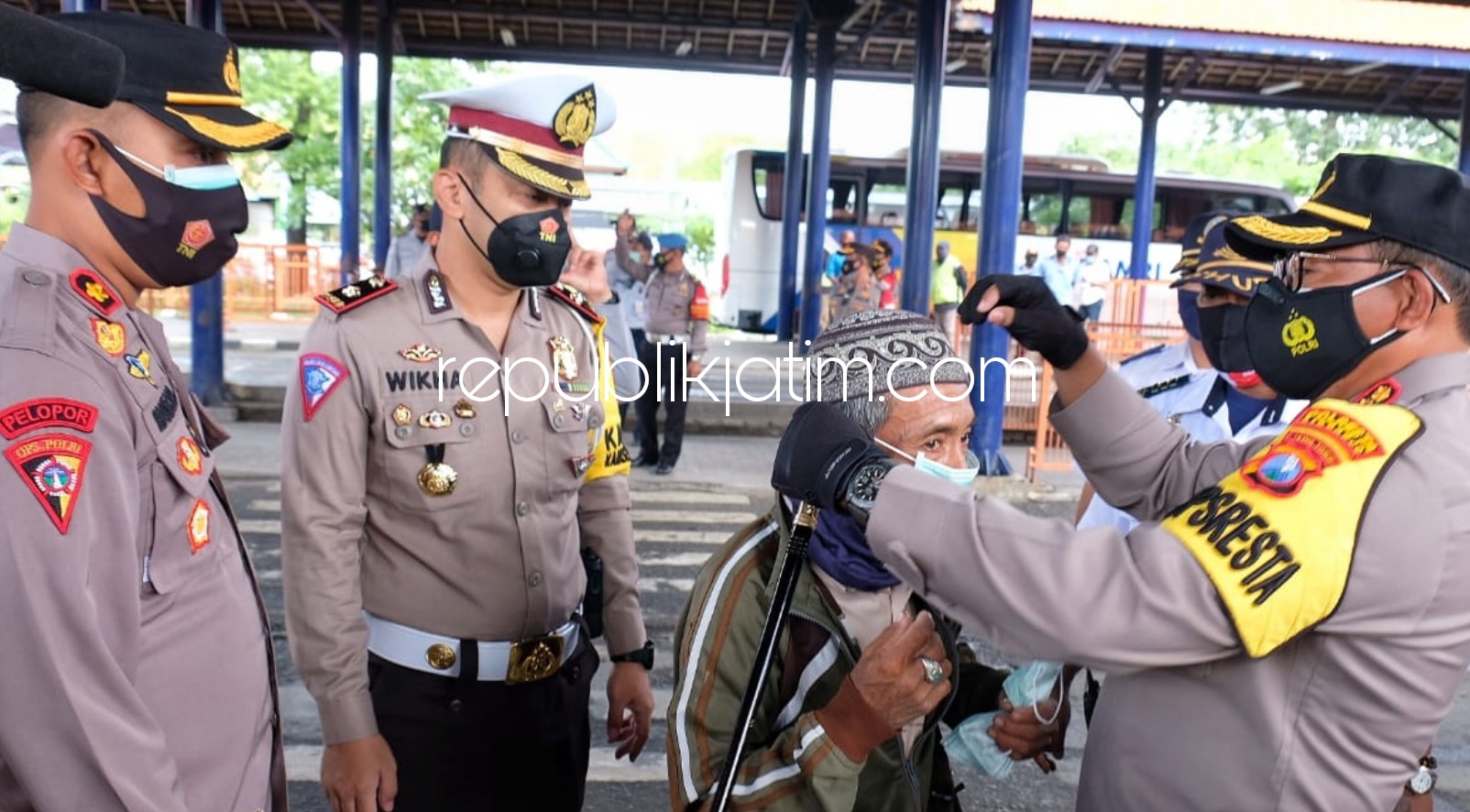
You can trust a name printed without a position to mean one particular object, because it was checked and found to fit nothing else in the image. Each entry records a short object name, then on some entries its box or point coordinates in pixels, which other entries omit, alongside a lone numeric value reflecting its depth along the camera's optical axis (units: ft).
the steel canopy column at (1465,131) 46.55
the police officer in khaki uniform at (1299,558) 4.19
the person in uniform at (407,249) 27.81
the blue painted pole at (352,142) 40.01
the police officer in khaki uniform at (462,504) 6.49
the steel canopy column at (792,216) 48.83
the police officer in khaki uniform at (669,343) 27.99
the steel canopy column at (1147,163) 50.90
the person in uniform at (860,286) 39.55
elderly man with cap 5.10
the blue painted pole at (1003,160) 26.05
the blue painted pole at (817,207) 45.85
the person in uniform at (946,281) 48.91
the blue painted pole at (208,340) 31.86
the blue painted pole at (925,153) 34.96
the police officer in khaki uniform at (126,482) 3.94
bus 65.98
